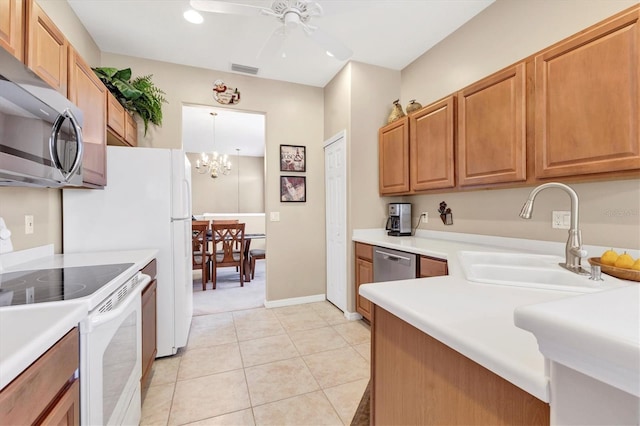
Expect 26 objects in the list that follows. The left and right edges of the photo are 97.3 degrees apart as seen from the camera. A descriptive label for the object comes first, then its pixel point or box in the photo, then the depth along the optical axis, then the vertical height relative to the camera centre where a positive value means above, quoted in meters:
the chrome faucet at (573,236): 1.21 -0.11
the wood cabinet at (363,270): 2.76 -0.58
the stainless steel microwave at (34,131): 1.03 +0.36
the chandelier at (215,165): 5.81 +1.07
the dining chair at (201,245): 4.21 -0.48
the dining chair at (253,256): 4.73 -0.72
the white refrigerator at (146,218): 2.11 -0.03
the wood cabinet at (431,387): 0.58 -0.44
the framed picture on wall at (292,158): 3.53 +0.70
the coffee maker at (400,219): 2.97 -0.07
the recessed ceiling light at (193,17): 2.34 +1.67
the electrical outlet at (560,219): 1.78 -0.05
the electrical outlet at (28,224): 1.73 -0.06
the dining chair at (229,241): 4.38 -0.44
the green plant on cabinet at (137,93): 2.49 +1.14
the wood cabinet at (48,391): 0.63 -0.45
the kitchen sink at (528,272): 1.09 -0.29
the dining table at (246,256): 4.69 -0.71
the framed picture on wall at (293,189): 3.53 +0.31
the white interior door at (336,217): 3.15 -0.05
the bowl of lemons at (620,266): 1.21 -0.25
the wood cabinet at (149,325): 1.79 -0.76
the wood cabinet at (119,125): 2.25 +0.79
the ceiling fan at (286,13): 1.76 +1.30
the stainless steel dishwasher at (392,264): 2.18 -0.44
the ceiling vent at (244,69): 3.16 +1.66
